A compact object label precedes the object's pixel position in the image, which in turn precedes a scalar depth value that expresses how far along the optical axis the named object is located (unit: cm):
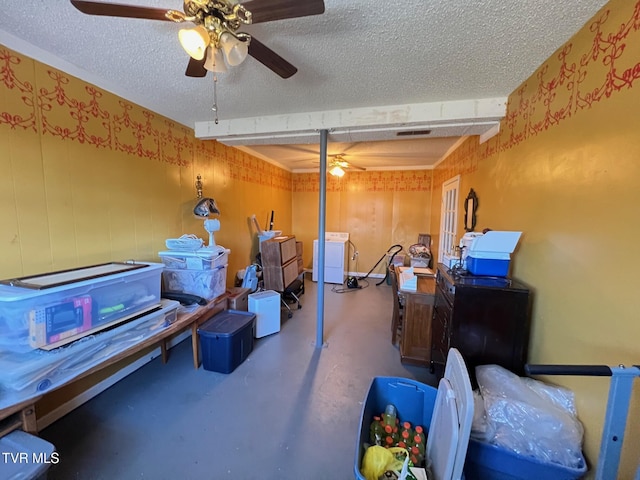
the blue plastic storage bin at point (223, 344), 219
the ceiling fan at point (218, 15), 100
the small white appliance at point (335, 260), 500
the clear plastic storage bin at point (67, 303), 125
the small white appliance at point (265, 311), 288
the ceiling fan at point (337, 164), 408
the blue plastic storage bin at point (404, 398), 153
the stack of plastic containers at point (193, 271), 236
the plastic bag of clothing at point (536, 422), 109
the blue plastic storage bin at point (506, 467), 106
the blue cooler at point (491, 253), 162
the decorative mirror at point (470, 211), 250
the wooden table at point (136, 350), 115
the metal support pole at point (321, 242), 260
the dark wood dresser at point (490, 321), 153
